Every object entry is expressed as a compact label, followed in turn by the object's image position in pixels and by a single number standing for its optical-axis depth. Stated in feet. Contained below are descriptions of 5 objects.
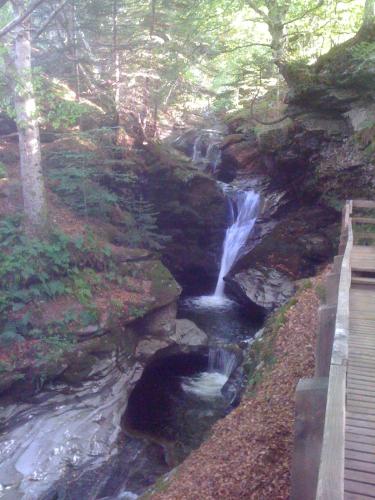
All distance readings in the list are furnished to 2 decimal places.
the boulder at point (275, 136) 57.26
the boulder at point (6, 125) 58.73
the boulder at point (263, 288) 52.90
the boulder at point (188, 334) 48.11
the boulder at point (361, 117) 43.80
